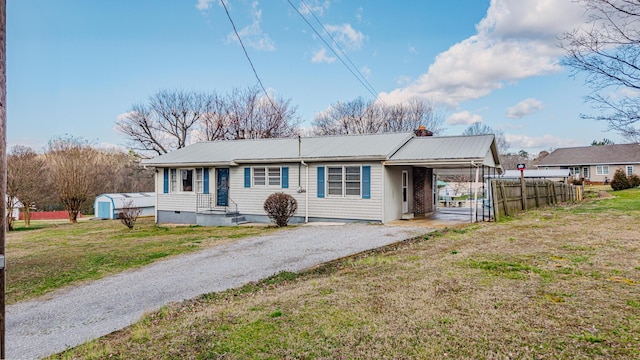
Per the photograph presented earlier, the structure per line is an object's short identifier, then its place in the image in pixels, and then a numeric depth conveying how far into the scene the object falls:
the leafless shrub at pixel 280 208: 14.84
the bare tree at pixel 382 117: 38.50
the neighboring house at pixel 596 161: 43.29
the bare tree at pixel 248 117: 34.78
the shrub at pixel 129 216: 16.46
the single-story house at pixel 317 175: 14.29
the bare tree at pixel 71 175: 24.36
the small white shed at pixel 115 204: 24.30
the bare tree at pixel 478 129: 49.18
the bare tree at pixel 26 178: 22.17
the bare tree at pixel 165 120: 32.47
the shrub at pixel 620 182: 31.48
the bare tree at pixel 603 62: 10.03
